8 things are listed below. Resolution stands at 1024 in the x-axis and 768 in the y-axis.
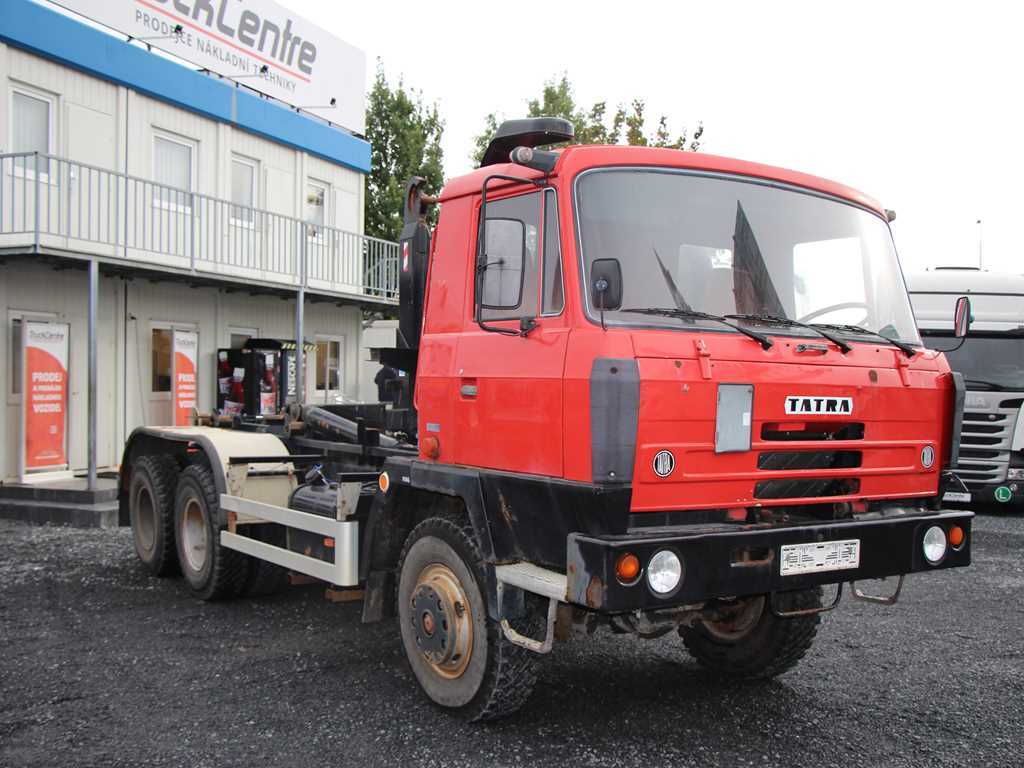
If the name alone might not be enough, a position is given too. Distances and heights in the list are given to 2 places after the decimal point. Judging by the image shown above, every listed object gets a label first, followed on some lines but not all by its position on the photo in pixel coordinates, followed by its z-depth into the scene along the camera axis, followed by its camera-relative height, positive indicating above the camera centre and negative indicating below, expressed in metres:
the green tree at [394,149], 33.25 +8.21
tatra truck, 3.97 -0.17
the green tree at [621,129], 27.94 +7.49
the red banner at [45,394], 13.18 -0.26
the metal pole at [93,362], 12.11 +0.18
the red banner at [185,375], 15.89 +0.05
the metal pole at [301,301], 16.55 +1.37
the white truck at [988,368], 12.42 +0.28
